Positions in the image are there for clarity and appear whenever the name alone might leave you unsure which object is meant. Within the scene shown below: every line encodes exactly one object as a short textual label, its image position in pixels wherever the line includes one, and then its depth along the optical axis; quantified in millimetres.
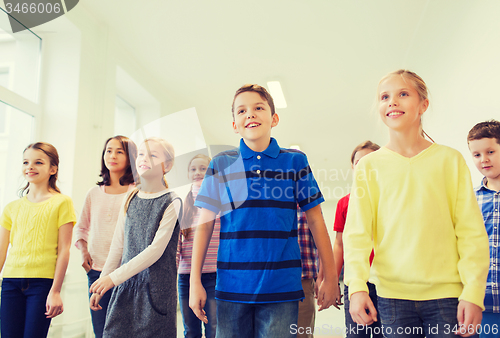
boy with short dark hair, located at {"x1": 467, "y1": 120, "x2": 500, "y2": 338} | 1394
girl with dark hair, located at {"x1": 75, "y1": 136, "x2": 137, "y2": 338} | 1834
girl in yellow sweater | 888
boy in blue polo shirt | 1045
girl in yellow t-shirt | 1563
